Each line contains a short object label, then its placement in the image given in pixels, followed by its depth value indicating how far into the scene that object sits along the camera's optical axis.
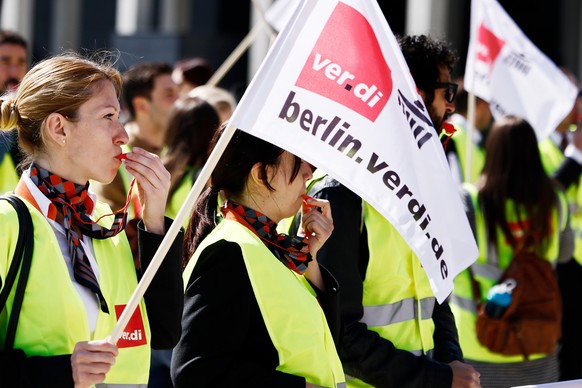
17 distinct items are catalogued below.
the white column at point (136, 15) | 28.47
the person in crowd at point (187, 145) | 10.66
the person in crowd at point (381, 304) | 6.66
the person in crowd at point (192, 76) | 15.62
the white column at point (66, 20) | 33.34
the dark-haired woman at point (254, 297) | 5.56
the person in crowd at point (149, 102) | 12.41
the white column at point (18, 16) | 32.53
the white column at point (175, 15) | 29.55
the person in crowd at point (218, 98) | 11.85
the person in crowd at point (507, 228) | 9.53
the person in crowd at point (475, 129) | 13.21
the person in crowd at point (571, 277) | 12.81
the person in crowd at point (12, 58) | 12.04
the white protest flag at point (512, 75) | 11.74
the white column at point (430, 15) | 23.28
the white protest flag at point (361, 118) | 5.37
